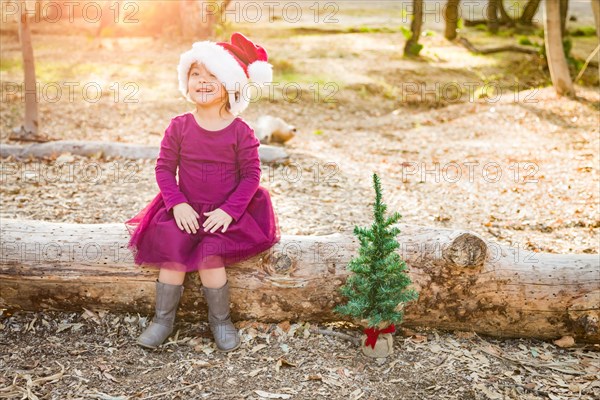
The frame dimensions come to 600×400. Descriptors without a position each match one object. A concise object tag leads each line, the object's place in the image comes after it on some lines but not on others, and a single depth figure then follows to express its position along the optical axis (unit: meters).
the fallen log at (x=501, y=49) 13.41
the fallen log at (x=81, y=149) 6.77
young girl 3.32
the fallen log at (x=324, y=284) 3.50
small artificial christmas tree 3.20
